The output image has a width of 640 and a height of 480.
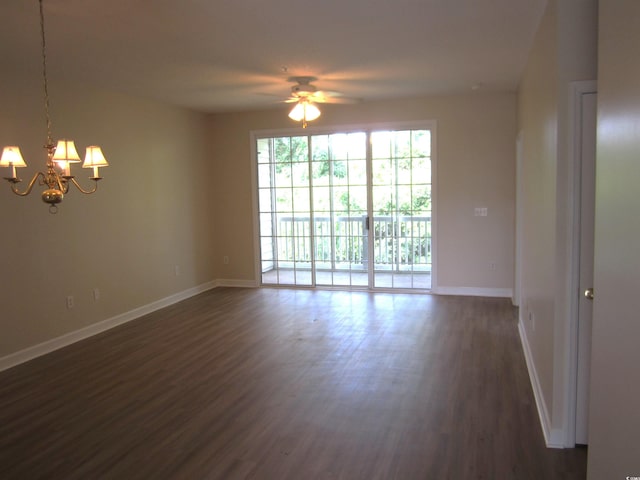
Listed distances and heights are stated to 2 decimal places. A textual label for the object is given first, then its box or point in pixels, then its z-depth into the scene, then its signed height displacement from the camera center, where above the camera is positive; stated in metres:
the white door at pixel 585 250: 2.54 -0.23
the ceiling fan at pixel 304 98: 5.09 +1.30
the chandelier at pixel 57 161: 3.08 +0.37
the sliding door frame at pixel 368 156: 6.66 +0.80
